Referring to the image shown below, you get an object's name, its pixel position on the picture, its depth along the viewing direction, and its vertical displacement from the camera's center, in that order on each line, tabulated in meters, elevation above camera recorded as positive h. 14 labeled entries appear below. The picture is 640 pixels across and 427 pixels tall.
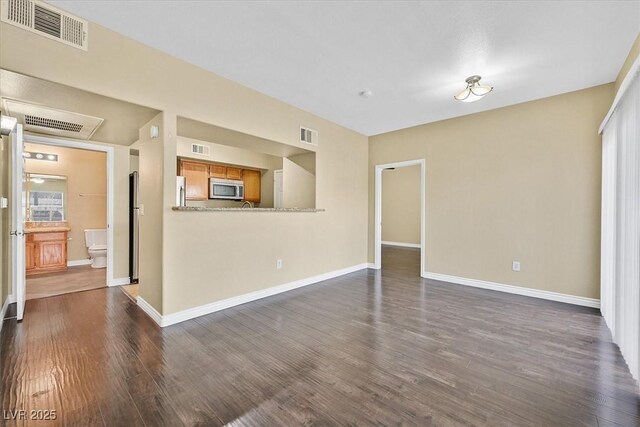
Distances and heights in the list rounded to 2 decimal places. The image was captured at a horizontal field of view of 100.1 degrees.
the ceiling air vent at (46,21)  1.94 +1.47
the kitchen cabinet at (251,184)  6.39 +0.70
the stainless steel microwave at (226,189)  5.68 +0.53
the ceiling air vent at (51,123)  3.03 +1.05
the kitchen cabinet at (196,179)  5.36 +0.71
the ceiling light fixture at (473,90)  3.15 +1.49
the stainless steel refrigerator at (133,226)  4.41 -0.22
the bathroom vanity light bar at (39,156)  5.16 +1.11
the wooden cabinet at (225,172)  5.76 +0.91
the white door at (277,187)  6.51 +0.64
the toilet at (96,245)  5.39 -0.69
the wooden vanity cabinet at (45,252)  4.93 -0.76
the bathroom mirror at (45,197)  5.21 +0.30
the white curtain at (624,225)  1.88 -0.09
